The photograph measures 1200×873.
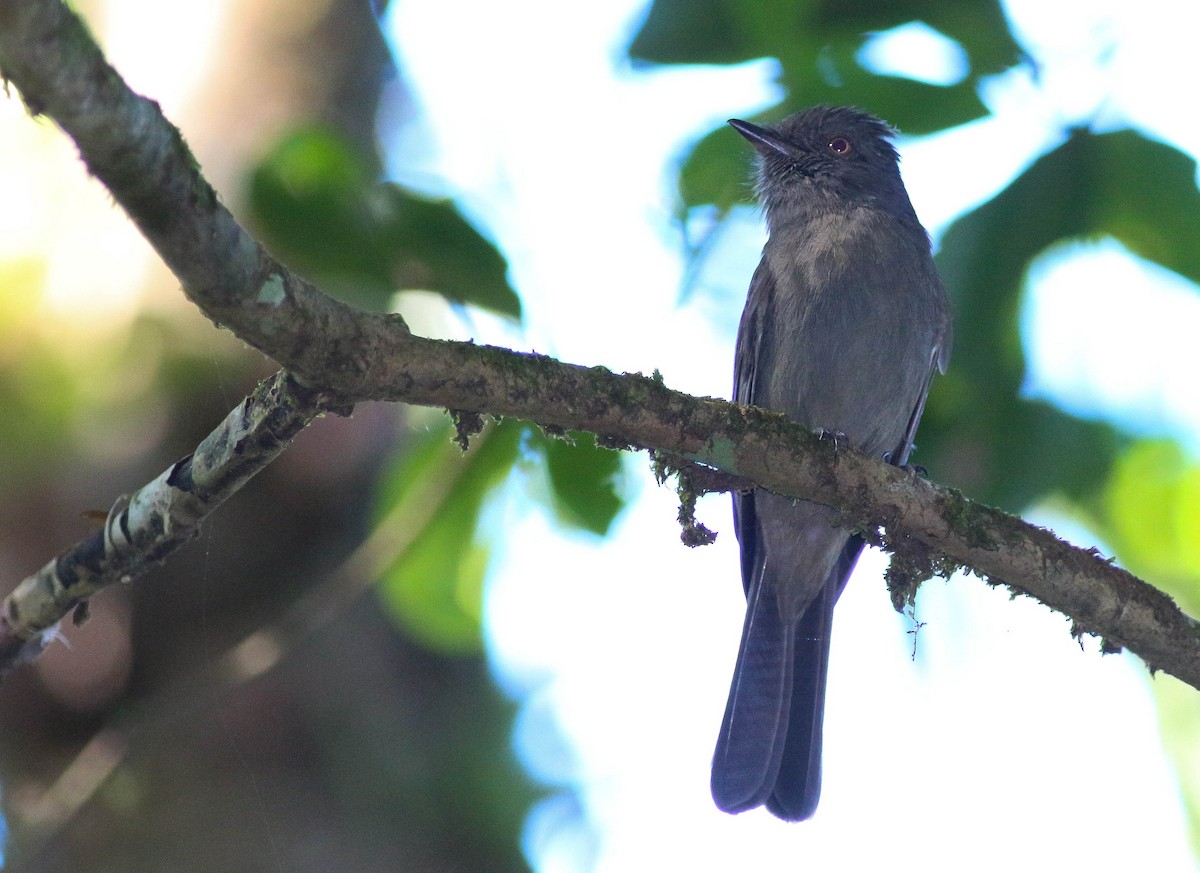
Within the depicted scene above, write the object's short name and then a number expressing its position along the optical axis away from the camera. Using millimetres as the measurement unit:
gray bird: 9875
